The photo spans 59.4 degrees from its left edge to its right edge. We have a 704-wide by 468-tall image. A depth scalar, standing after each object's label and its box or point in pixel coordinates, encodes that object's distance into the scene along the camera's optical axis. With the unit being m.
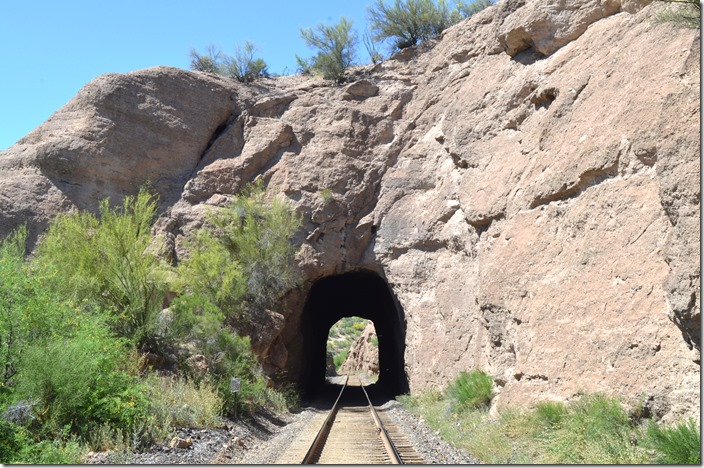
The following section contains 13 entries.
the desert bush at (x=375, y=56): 25.89
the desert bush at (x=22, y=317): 9.56
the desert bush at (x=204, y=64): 27.25
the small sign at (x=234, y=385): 13.66
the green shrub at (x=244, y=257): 18.52
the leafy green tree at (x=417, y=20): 25.38
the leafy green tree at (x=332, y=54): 25.16
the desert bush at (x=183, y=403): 11.45
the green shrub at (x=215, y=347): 15.05
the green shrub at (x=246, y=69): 26.03
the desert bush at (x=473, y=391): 13.40
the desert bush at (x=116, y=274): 14.27
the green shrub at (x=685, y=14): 8.95
